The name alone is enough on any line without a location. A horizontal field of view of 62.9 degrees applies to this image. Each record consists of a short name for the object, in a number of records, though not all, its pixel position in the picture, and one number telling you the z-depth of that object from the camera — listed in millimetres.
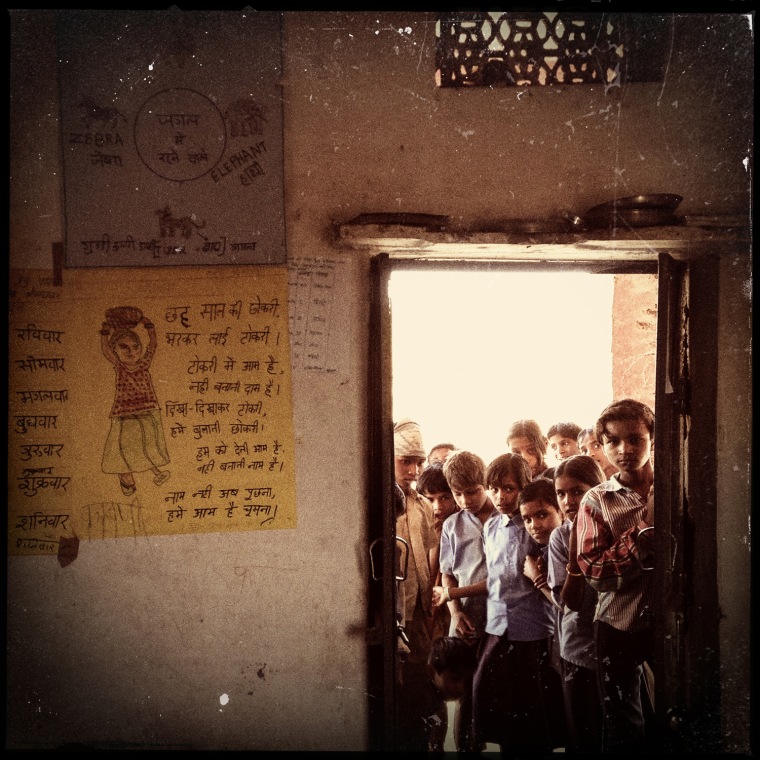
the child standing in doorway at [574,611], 2695
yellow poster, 2387
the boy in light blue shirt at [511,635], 2688
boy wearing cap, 2711
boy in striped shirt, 2596
